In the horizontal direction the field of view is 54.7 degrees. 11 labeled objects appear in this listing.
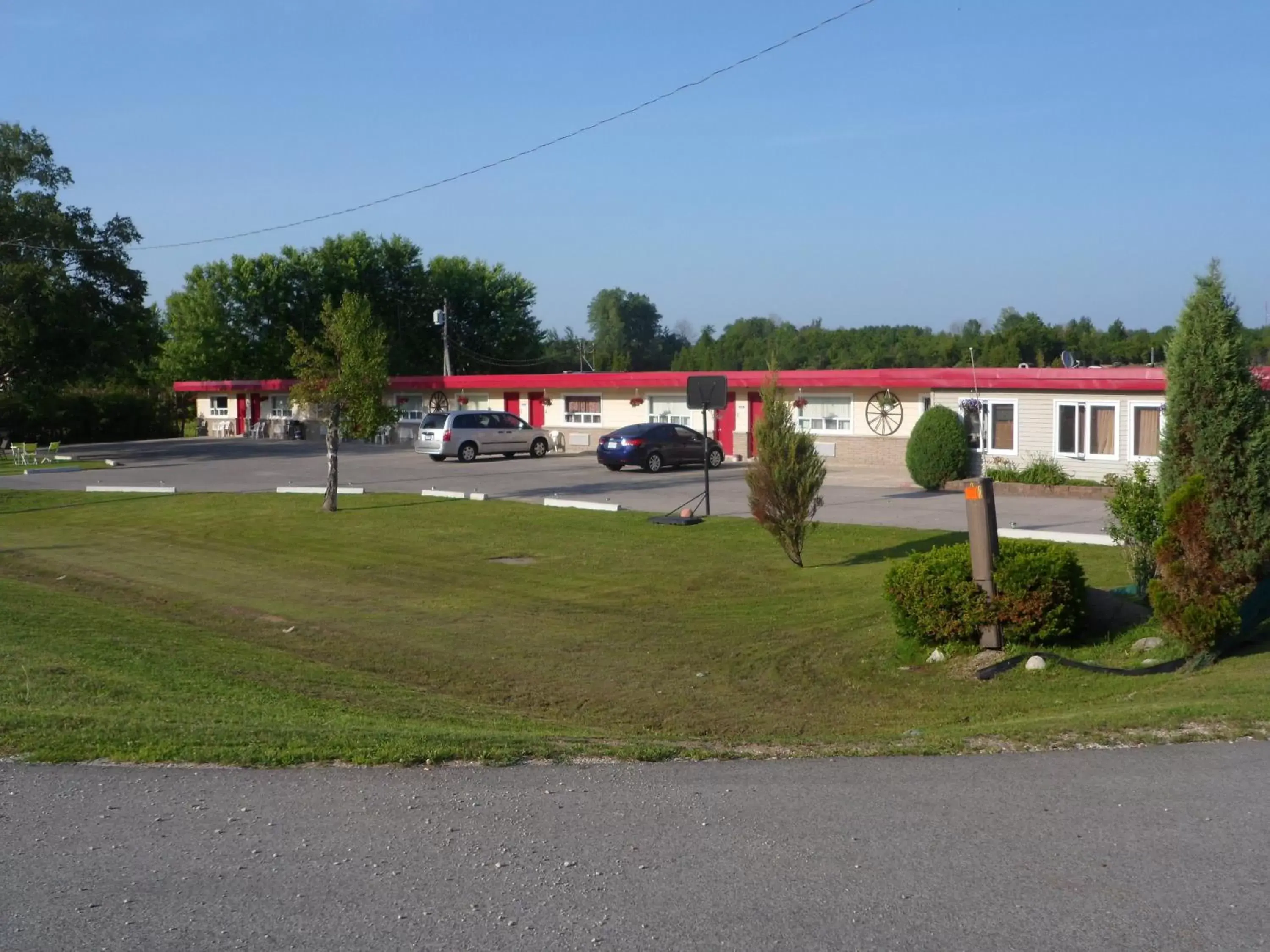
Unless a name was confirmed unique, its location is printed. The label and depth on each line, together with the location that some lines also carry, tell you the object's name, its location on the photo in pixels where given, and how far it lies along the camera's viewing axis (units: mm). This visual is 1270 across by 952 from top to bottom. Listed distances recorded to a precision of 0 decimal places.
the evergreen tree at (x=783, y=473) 17422
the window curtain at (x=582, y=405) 43781
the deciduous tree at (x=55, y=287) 44594
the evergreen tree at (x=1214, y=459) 10352
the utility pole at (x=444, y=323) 56469
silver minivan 39531
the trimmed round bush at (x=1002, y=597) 11258
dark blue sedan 34156
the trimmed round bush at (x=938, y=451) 27766
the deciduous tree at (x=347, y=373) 25109
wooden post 11375
